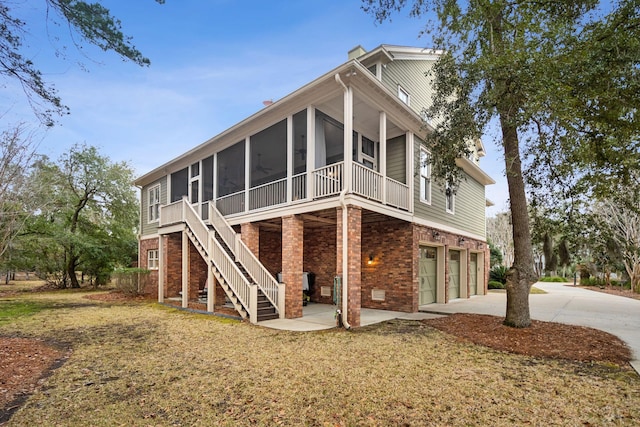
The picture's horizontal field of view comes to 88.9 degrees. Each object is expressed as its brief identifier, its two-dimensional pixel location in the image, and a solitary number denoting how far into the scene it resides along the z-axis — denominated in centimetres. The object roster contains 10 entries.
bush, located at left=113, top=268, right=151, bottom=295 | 1541
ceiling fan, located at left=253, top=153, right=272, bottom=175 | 1419
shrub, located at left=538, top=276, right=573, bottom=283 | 3117
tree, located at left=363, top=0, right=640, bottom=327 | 548
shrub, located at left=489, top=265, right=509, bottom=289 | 2237
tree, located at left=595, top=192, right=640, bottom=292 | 1758
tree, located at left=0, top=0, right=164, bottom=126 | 451
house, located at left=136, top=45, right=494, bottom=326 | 851
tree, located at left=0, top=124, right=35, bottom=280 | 855
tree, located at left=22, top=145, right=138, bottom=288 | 1719
